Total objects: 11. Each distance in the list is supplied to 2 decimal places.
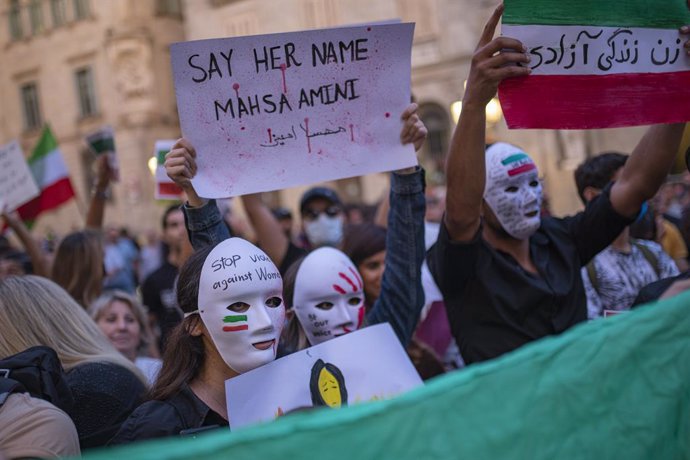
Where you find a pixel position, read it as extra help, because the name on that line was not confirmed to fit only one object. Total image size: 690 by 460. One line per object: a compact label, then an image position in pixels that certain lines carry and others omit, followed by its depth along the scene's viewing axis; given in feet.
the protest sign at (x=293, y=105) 9.13
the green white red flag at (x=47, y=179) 21.91
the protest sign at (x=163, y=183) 15.33
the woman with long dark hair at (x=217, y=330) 7.47
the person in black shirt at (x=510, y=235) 8.68
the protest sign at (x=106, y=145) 18.92
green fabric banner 3.84
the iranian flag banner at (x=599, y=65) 8.52
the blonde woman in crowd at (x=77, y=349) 8.69
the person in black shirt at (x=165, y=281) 19.42
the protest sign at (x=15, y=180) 19.61
